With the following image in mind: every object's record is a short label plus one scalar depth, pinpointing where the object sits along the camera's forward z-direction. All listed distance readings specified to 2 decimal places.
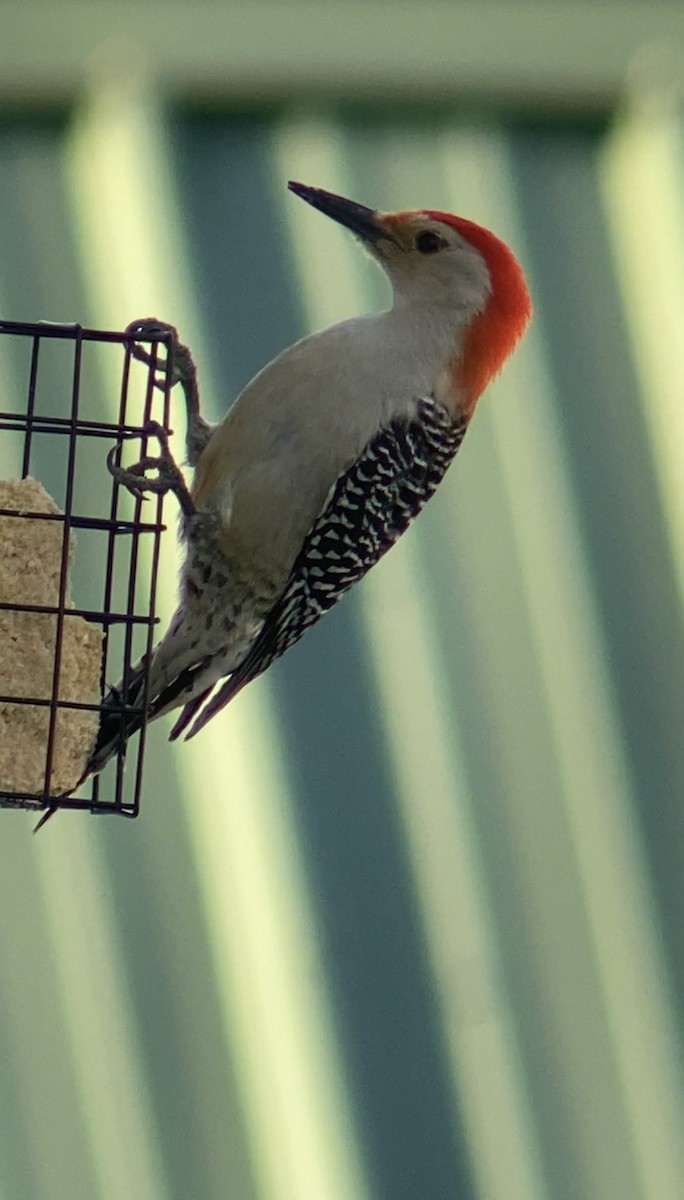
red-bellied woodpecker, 8.00
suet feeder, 6.86
